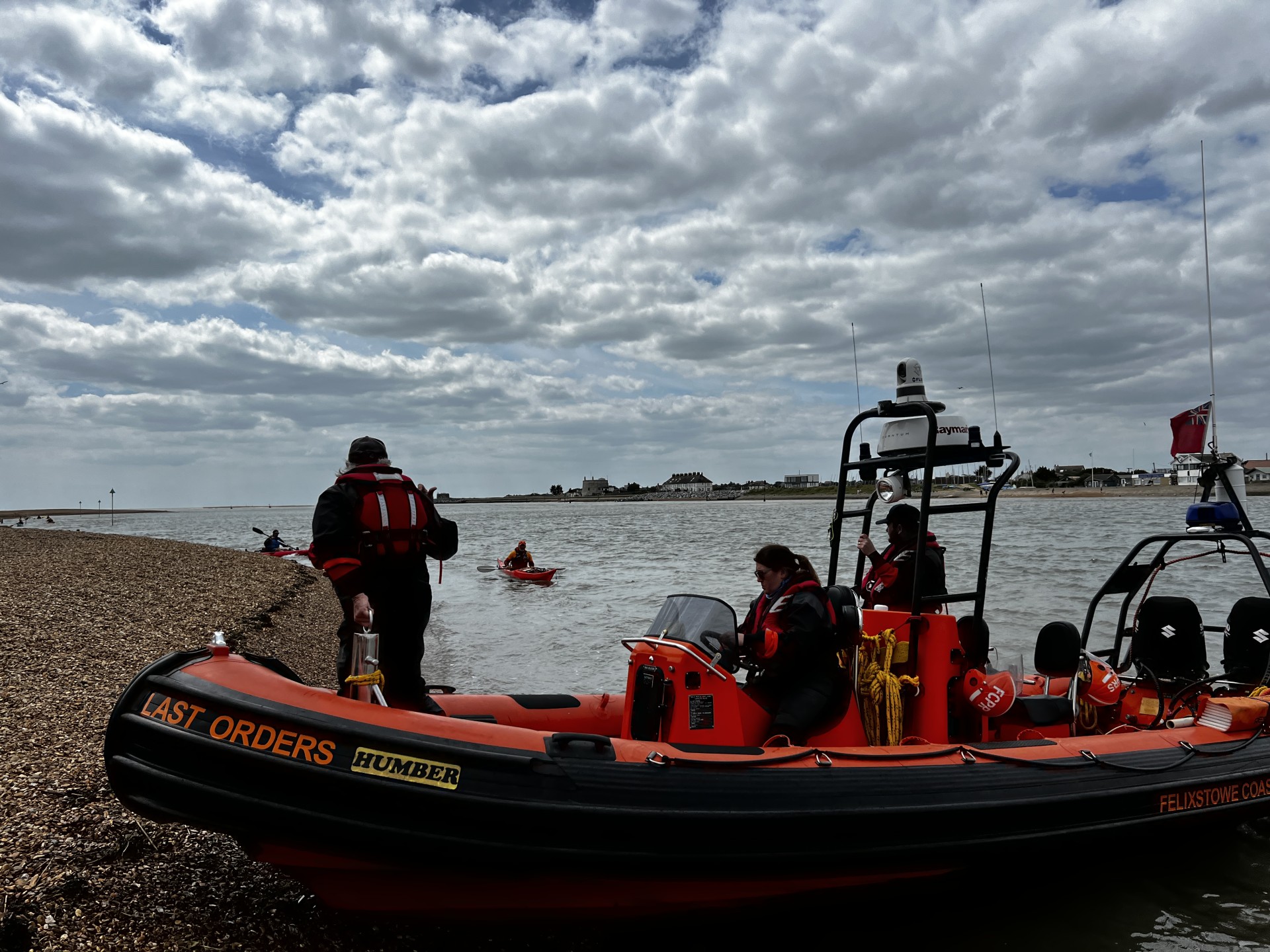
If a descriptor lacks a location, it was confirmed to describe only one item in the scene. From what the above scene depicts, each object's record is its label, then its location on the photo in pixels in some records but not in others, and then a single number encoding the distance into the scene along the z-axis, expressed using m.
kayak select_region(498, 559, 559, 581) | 17.94
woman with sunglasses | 3.63
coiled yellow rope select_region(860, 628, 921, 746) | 3.88
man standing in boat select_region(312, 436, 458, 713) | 3.43
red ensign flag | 4.91
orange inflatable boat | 2.78
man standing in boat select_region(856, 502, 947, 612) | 4.65
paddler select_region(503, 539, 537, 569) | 18.88
